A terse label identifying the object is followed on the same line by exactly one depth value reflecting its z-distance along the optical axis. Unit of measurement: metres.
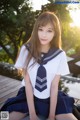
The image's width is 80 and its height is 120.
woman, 1.71
